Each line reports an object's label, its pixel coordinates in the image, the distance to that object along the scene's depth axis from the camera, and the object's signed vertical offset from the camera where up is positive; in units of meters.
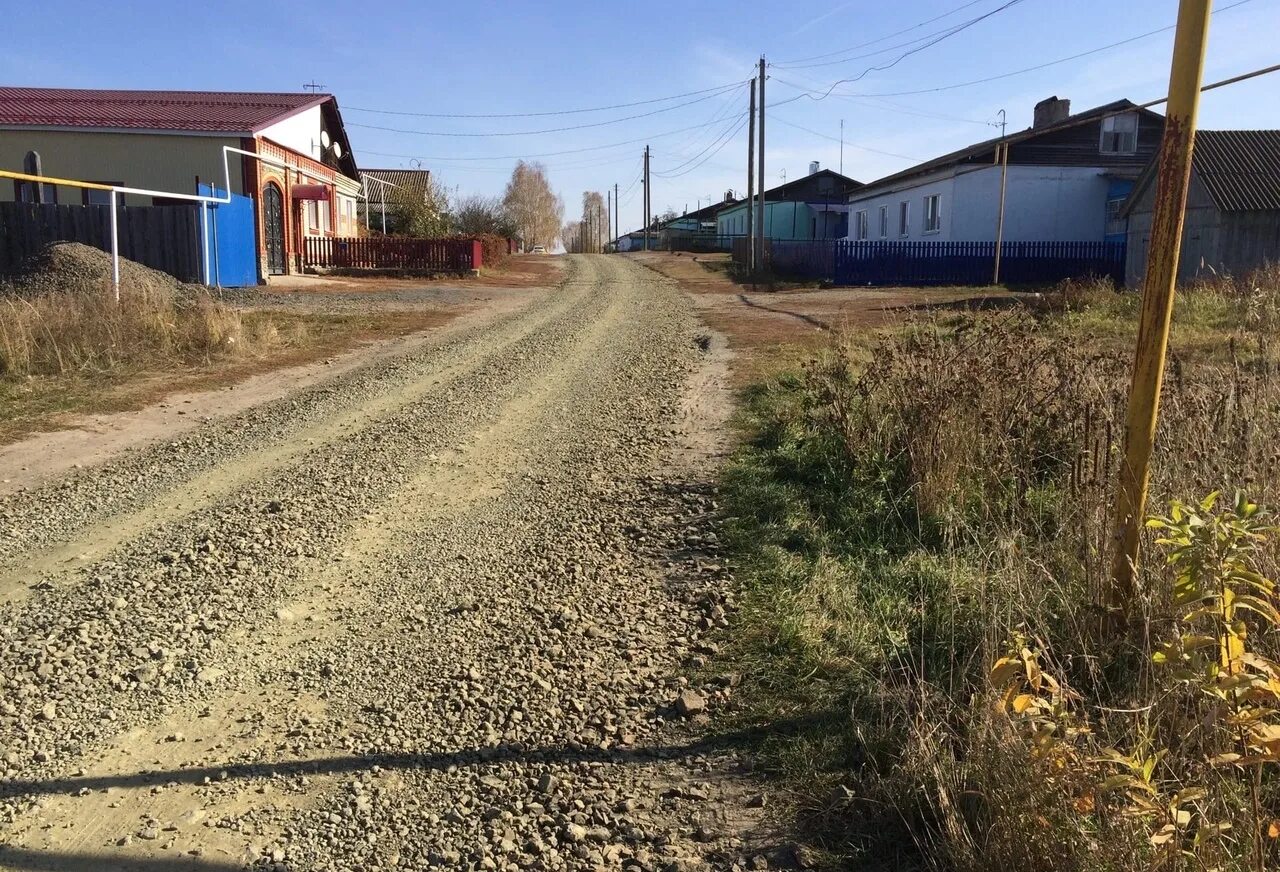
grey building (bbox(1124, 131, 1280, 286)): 22.34 +1.61
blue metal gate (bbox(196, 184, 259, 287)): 21.28 +0.43
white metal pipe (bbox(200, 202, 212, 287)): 20.24 +0.79
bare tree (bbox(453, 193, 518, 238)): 55.78 +2.54
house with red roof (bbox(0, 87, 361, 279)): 26.23 +3.03
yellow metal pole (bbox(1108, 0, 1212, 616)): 2.78 +0.04
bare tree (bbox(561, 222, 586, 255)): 132.57 +4.29
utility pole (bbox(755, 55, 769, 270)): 35.94 +2.06
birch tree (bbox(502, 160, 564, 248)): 109.12 +7.08
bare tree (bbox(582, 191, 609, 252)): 136.94 +7.29
